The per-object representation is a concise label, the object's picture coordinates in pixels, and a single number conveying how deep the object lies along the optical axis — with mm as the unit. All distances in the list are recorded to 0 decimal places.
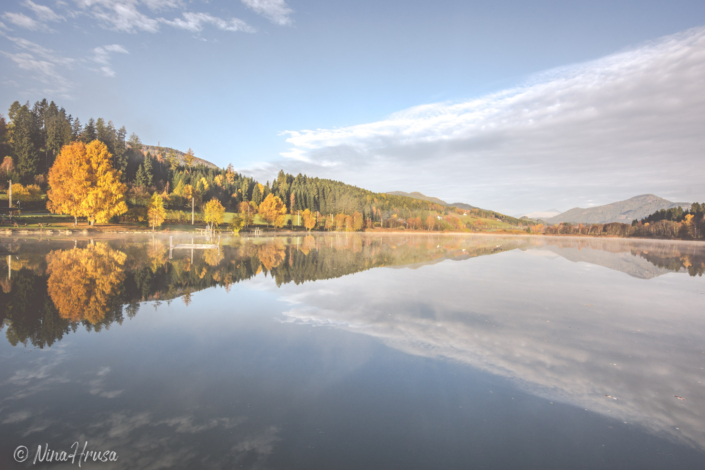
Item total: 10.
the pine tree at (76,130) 84600
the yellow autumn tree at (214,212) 72769
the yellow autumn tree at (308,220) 100750
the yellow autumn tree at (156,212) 62438
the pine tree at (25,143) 69625
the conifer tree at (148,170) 89025
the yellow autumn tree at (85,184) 44406
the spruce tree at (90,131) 84688
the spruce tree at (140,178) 85812
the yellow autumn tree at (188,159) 135250
